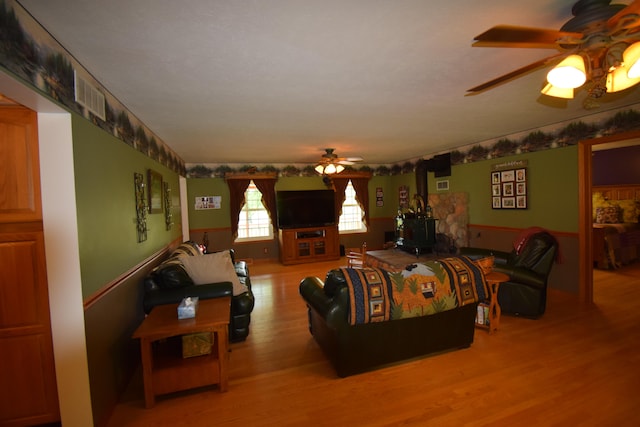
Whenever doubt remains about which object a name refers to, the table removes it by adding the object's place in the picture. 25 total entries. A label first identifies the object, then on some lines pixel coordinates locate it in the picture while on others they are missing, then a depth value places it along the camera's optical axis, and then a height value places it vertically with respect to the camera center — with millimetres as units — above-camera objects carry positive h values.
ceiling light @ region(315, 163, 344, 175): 5207 +690
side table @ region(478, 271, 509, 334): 3086 -1162
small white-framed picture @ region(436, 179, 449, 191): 6256 +338
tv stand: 6660 -928
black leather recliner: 3416 -988
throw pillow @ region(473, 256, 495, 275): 3099 -711
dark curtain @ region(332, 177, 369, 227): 7590 +339
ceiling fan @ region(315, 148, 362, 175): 5203 +773
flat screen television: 6816 -49
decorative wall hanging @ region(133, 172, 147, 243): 2997 +66
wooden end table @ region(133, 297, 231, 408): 2148 -1214
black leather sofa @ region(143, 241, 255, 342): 2910 -845
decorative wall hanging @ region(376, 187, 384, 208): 8039 +167
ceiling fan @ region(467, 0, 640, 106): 1313 +746
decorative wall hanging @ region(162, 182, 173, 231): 4366 +94
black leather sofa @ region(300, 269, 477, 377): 2348 -1170
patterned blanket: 2303 -757
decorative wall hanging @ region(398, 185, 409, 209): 7564 +139
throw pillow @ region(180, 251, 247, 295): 3270 -705
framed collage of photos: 4711 +152
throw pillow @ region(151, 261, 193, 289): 2973 -686
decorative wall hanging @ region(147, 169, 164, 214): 3521 +269
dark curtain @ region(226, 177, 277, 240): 6781 +390
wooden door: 1817 -423
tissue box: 2369 -830
